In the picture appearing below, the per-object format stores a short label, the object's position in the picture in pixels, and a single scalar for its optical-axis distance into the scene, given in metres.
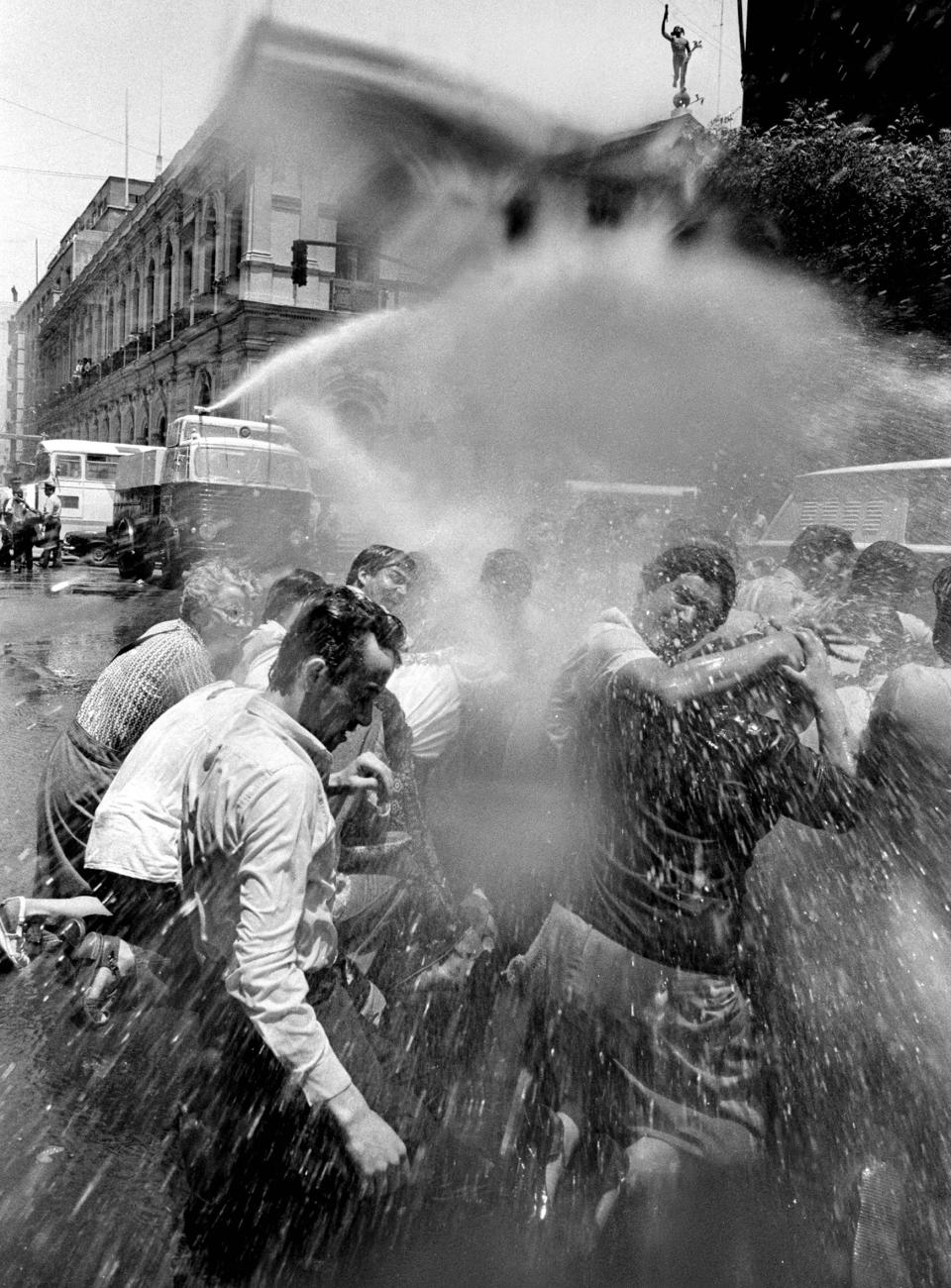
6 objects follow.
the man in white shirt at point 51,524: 23.42
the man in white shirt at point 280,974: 1.87
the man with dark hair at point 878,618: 3.18
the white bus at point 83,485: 26.22
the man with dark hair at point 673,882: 2.24
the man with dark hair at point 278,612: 3.66
